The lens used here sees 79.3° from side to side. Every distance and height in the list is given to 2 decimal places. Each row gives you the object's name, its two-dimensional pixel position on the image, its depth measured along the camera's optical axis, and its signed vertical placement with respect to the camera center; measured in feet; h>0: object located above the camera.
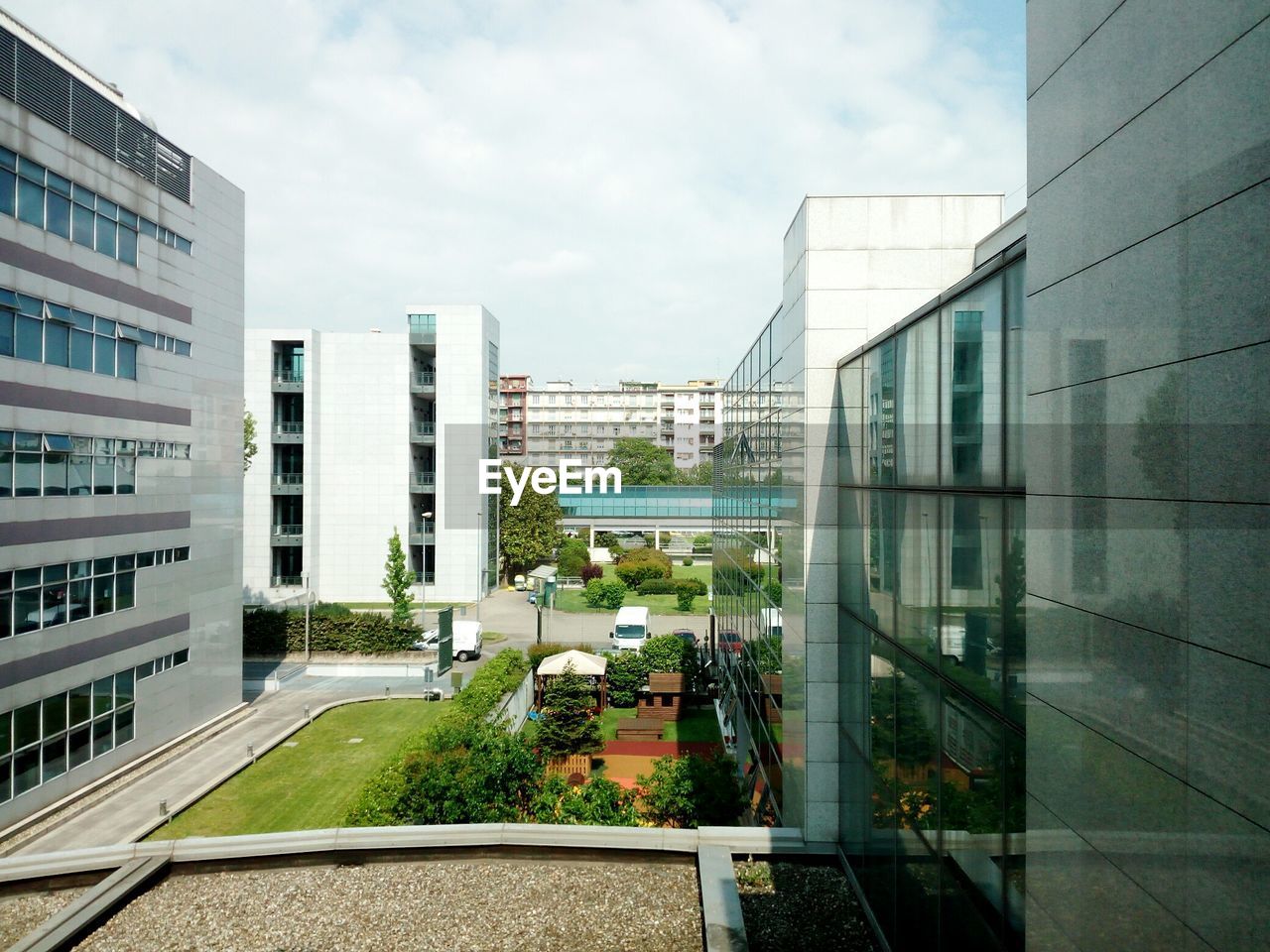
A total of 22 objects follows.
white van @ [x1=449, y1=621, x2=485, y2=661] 113.80 -24.49
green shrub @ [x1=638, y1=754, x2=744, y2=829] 41.09 -17.36
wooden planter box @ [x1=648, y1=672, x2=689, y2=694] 83.20 -22.44
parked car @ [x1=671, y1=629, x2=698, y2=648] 100.68 -22.08
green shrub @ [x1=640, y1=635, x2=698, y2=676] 91.09 -21.43
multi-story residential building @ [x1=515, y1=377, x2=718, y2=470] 391.24 +29.88
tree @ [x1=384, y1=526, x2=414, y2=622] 125.80 -17.54
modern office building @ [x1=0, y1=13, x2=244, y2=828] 57.16 +3.85
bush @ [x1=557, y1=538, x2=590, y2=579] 188.55 -20.46
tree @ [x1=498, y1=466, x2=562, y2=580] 180.65 -11.83
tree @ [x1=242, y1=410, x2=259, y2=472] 150.82 +7.11
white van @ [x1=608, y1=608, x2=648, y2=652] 111.75 -22.55
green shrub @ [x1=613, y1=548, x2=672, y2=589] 177.27 -21.49
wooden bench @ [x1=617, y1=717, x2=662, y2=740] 74.08 -24.49
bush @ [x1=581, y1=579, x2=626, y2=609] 153.28 -23.61
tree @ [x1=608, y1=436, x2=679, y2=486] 358.64 +7.68
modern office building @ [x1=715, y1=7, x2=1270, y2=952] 9.77 -0.78
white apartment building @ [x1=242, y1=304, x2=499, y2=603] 156.35 +4.14
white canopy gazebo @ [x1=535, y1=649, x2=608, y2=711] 80.74 -20.15
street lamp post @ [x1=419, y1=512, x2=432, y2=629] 129.92 -19.38
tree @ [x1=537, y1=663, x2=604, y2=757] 65.77 -21.67
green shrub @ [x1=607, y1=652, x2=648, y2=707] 87.30 -23.05
